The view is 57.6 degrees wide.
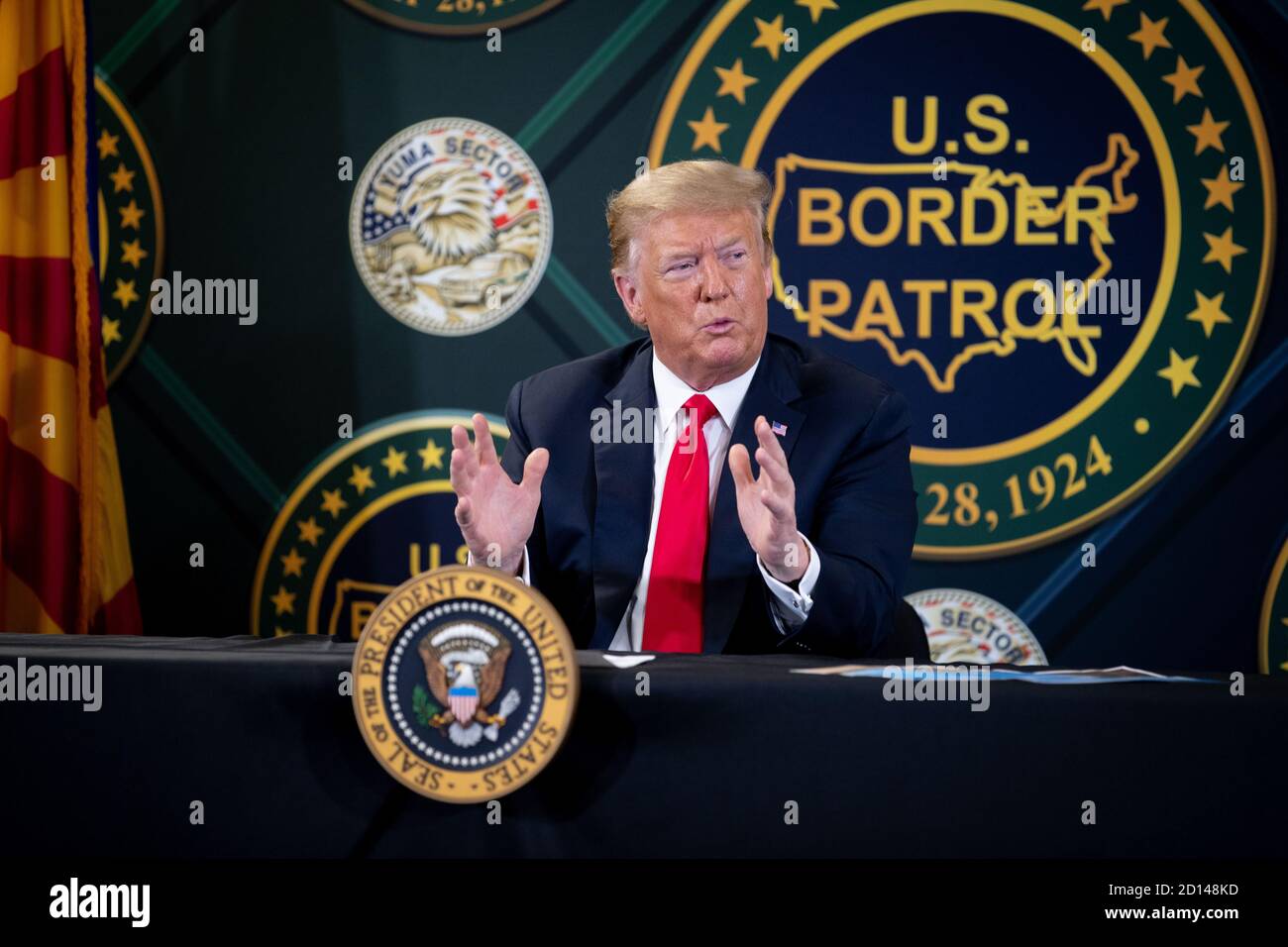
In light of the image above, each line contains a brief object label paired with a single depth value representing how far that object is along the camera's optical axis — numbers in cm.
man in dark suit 168
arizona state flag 280
